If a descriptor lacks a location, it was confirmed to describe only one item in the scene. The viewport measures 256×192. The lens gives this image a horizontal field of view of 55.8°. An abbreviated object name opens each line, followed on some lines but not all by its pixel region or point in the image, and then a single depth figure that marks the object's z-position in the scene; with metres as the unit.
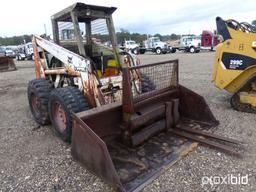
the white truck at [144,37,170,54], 28.91
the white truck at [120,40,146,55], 31.44
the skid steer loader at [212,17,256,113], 4.64
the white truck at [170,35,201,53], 26.64
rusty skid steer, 2.94
